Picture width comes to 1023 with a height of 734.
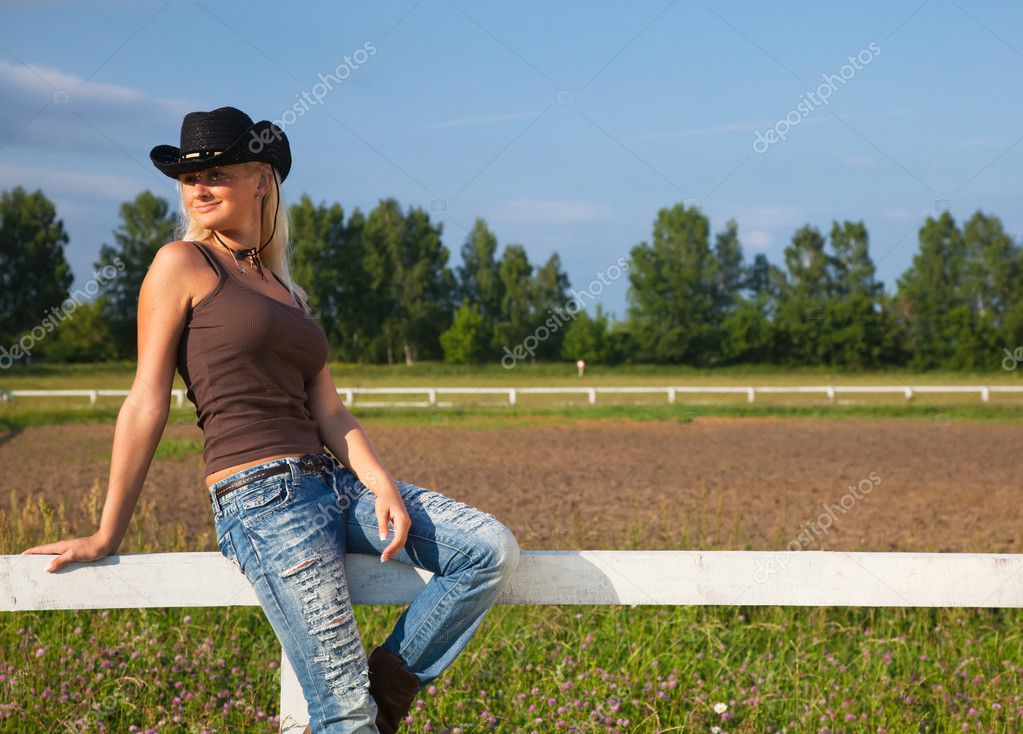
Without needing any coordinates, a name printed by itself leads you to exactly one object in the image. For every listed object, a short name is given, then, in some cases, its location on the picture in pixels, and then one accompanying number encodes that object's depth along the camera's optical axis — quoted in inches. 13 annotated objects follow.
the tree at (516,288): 2175.2
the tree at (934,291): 1822.1
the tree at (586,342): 1977.1
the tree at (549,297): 2078.0
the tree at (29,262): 1886.1
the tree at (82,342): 1685.5
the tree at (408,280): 2103.8
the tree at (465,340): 1961.1
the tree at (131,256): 1745.8
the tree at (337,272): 2066.9
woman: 75.3
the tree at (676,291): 1984.5
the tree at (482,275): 2310.5
